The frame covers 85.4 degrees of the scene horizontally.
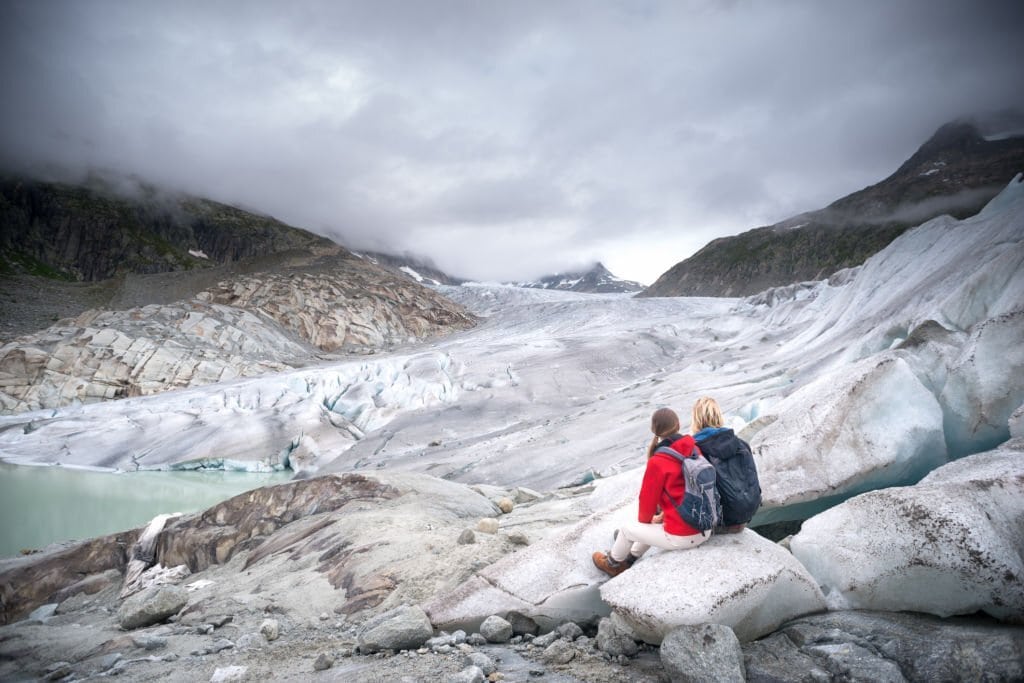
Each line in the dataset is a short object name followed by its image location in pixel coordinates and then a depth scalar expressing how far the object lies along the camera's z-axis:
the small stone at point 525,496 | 9.80
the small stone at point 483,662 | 3.75
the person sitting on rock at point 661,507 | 3.97
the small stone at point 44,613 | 7.39
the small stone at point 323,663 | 4.13
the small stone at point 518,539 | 6.17
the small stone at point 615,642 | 3.79
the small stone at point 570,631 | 4.24
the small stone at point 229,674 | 4.09
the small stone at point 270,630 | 5.10
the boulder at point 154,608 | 5.98
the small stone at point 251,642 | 4.92
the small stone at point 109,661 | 4.66
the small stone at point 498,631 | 4.36
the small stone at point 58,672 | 4.64
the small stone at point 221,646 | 4.82
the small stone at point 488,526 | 6.77
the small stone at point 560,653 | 3.83
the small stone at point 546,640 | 4.18
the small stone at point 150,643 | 5.03
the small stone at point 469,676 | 3.50
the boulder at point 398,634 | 4.38
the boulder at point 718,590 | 3.57
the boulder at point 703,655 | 3.12
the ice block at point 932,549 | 3.59
